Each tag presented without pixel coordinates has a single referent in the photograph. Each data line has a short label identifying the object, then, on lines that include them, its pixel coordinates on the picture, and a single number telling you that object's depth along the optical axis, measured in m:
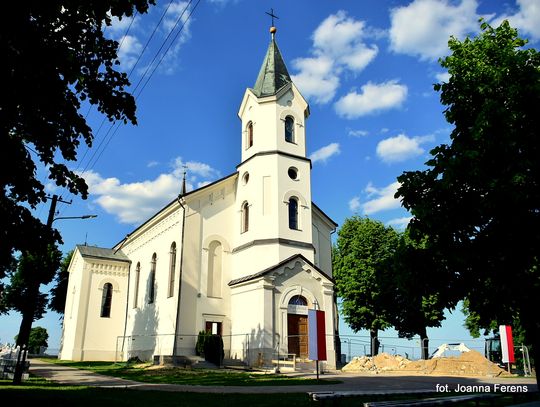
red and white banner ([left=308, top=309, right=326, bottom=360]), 16.08
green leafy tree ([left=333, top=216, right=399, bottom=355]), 38.78
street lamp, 22.11
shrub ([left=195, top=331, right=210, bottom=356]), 24.67
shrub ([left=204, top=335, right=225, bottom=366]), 24.34
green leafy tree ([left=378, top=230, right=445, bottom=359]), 11.05
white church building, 24.69
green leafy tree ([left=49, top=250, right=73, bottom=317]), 50.88
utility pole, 15.56
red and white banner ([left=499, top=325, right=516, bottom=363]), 15.08
